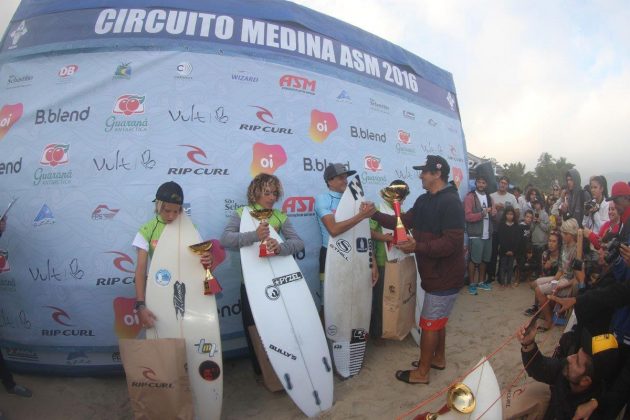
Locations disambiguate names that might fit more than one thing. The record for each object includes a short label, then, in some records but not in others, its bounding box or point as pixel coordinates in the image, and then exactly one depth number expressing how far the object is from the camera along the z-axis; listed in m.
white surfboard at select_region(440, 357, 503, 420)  2.00
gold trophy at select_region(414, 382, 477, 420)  1.96
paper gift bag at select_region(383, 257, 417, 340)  3.14
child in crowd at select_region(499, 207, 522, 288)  5.52
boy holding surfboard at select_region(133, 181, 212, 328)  2.46
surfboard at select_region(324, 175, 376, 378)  3.14
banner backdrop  3.01
